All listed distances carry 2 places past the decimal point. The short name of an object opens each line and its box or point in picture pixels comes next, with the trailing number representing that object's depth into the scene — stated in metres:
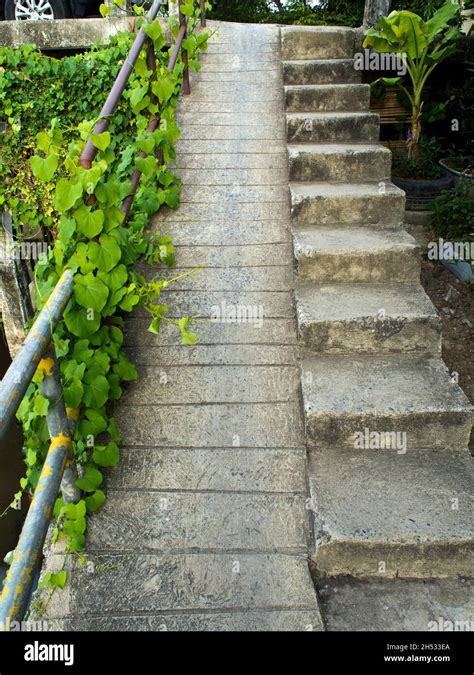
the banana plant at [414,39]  4.58
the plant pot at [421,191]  5.25
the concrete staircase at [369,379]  2.00
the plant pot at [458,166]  5.37
